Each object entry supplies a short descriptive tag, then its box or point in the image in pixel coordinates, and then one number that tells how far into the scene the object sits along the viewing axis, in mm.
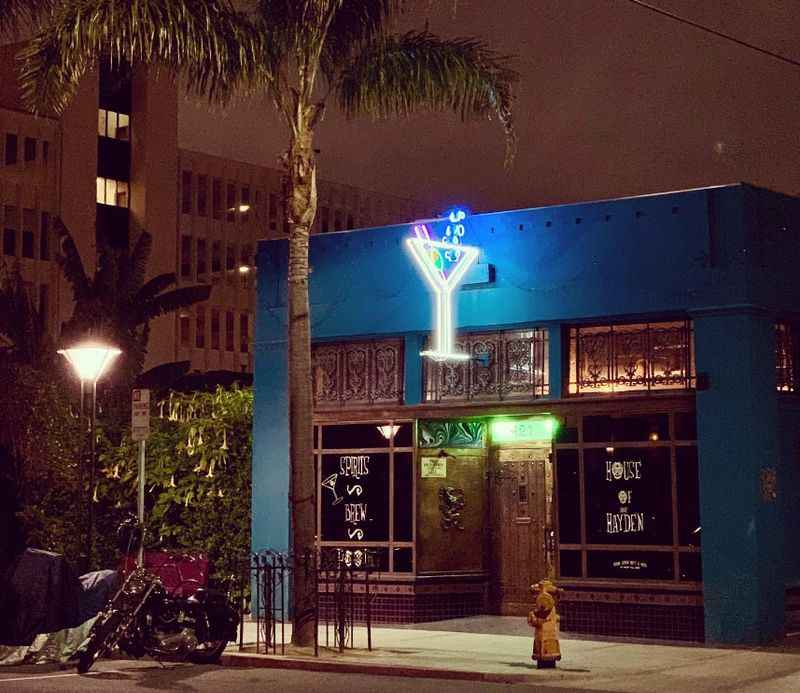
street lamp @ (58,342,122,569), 19984
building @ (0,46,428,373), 65312
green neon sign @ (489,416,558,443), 20641
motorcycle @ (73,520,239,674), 15828
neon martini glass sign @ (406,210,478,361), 20016
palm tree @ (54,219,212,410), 32062
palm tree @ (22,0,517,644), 17141
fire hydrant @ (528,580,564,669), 15422
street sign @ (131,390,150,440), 19250
